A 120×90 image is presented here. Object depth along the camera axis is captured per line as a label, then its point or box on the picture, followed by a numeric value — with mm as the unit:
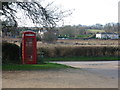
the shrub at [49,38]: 43950
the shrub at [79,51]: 34031
